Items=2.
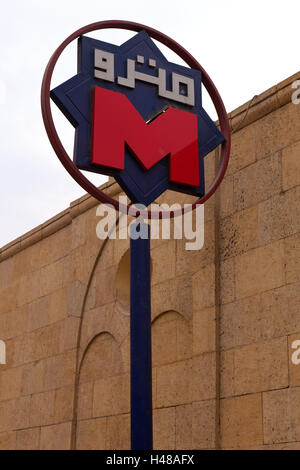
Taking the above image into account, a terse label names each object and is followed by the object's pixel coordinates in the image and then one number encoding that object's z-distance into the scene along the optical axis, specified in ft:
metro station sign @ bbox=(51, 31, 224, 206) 32.55
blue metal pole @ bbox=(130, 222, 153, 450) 29.94
